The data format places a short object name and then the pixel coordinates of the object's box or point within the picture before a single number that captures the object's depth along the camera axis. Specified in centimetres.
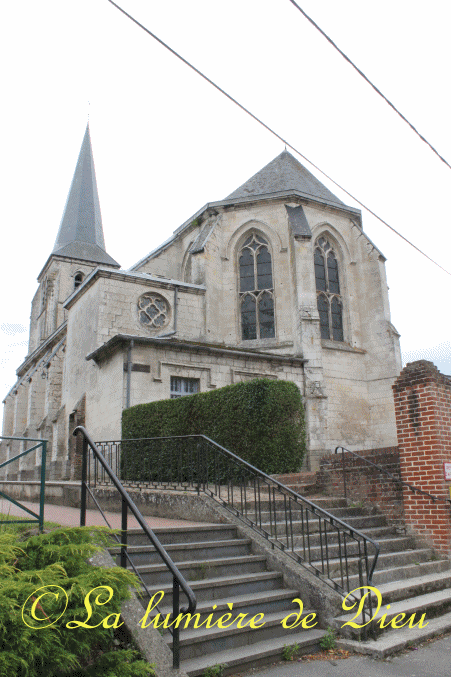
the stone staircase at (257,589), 464
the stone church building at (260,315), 1717
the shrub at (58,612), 333
